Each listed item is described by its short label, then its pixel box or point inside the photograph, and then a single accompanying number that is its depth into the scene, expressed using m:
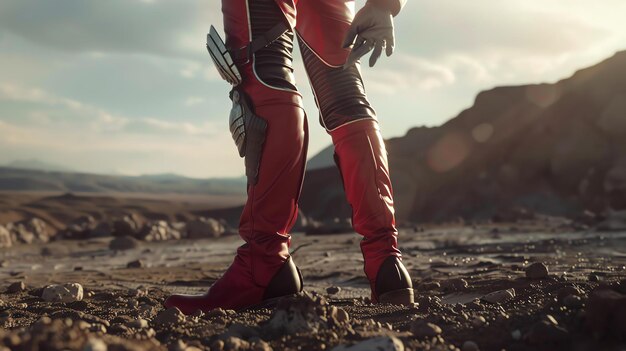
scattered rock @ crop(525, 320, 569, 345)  1.07
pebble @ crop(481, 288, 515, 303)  1.62
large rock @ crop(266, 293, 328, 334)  1.15
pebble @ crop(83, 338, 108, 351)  0.81
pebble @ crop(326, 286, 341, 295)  2.57
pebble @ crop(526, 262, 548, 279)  2.15
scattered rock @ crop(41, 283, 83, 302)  2.23
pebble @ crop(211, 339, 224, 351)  1.03
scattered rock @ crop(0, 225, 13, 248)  7.46
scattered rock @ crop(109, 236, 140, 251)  6.75
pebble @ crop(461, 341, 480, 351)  1.06
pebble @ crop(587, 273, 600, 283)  2.00
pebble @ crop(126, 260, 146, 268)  4.44
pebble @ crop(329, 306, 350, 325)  1.18
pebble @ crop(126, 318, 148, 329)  1.32
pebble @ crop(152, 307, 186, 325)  1.37
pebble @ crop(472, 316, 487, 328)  1.19
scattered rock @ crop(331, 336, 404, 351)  0.93
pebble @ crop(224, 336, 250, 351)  1.03
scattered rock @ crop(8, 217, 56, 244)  8.05
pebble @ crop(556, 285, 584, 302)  1.31
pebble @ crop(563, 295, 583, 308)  1.25
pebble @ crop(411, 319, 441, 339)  1.12
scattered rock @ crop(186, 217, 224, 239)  8.37
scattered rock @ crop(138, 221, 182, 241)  8.06
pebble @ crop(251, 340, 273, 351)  1.01
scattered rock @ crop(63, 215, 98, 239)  8.51
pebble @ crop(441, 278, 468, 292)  2.15
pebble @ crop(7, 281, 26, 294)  2.62
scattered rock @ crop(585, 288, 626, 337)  1.02
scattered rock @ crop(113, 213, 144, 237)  8.22
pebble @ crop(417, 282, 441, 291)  2.30
